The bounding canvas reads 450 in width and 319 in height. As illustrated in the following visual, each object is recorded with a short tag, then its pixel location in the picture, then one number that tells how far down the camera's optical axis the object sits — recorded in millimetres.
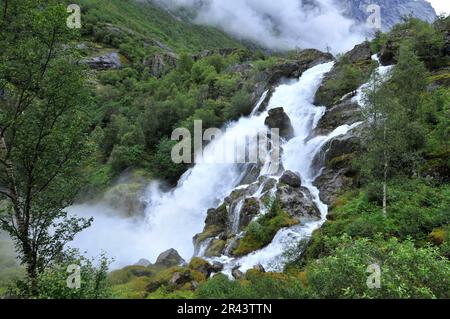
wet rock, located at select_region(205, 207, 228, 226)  37719
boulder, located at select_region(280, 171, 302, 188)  34625
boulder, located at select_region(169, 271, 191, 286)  23488
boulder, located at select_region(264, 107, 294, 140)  47750
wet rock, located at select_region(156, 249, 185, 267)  31059
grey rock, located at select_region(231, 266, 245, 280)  24602
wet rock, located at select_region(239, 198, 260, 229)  33656
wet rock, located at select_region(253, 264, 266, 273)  24350
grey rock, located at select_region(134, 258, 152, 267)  32278
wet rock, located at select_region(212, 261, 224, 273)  26984
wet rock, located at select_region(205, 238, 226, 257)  31442
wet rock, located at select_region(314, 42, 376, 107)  48688
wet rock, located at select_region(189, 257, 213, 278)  26359
